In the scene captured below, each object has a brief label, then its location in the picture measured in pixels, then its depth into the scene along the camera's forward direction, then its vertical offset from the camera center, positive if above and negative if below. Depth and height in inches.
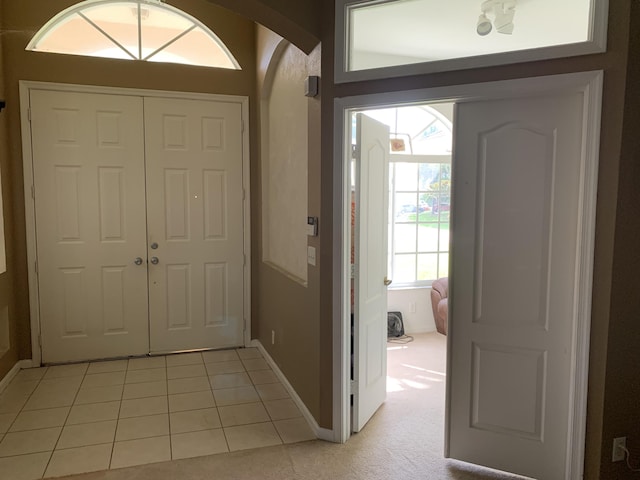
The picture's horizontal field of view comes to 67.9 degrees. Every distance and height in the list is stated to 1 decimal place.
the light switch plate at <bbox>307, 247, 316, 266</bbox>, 114.1 -12.6
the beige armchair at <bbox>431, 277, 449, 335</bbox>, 199.0 -40.9
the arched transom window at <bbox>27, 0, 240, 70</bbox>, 153.9 +56.9
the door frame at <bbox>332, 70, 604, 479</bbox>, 81.3 -1.4
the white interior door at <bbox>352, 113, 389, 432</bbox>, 112.0 -16.1
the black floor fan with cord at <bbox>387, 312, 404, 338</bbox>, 196.5 -50.4
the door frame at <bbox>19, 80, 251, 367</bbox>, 151.9 +22.5
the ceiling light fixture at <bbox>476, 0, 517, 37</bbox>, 88.0 +35.4
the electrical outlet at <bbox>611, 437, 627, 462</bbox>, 84.7 -43.3
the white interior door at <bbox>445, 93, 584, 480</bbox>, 87.7 -14.9
